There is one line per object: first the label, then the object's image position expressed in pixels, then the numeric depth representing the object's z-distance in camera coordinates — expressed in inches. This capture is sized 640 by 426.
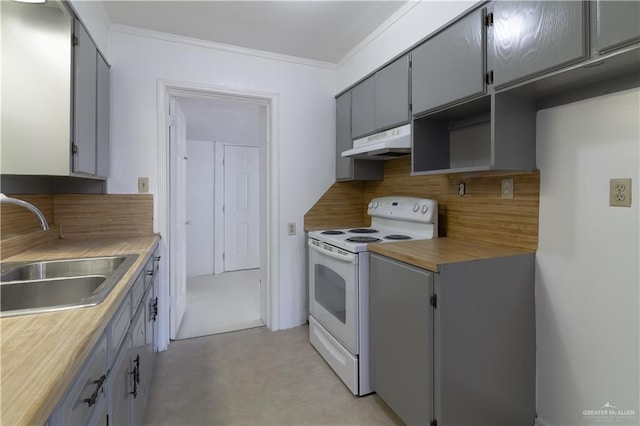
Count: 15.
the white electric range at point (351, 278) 74.4
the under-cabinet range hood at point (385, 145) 78.9
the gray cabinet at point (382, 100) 80.7
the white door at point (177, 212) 102.0
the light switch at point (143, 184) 93.8
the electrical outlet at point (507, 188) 66.5
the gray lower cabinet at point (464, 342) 54.6
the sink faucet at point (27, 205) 40.2
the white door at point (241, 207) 199.5
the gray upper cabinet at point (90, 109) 65.4
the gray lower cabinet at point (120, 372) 28.4
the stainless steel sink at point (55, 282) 46.3
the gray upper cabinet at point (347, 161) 106.2
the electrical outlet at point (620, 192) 49.0
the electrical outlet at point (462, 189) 78.6
